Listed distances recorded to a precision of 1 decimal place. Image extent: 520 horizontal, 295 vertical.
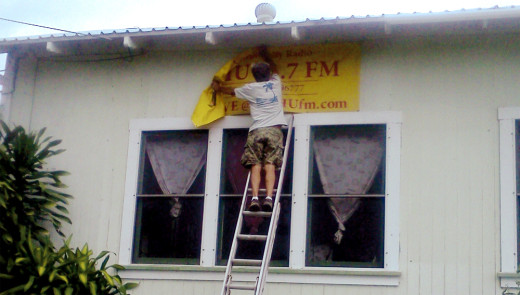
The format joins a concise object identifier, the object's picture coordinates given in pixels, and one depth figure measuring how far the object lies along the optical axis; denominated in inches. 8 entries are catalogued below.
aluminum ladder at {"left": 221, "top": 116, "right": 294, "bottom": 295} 334.3
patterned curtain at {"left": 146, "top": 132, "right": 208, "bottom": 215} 398.6
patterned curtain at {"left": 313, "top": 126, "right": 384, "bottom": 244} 372.8
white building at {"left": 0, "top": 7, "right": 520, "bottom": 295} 354.6
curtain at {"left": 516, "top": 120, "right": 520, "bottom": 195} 353.1
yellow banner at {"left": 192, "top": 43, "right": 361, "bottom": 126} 382.3
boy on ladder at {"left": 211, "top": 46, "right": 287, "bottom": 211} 366.0
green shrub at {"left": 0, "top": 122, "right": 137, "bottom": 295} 362.6
